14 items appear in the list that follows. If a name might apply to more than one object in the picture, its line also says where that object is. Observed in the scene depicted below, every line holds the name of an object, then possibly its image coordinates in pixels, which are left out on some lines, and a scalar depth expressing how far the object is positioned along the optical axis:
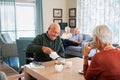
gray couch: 5.57
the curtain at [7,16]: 6.35
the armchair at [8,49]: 5.15
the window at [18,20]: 6.41
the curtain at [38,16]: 6.97
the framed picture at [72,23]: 7.29
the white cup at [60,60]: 2.45
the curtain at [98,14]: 5.42
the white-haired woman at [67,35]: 6.45
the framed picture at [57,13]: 7.39
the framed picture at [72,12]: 7.26
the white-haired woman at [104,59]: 1.51
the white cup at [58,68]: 2.03
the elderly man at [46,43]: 2.71
